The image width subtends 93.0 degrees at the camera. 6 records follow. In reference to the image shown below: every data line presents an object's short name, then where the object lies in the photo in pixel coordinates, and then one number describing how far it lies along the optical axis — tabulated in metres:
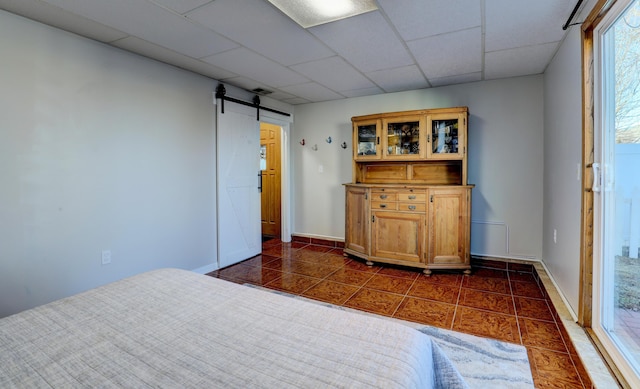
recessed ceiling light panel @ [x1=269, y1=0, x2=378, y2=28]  2.01
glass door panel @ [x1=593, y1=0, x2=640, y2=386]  1.49
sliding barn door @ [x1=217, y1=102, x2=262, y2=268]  3.78
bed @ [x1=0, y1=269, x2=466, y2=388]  0.81
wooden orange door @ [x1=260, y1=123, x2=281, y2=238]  5.51
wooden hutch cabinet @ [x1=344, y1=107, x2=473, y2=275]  3.46
